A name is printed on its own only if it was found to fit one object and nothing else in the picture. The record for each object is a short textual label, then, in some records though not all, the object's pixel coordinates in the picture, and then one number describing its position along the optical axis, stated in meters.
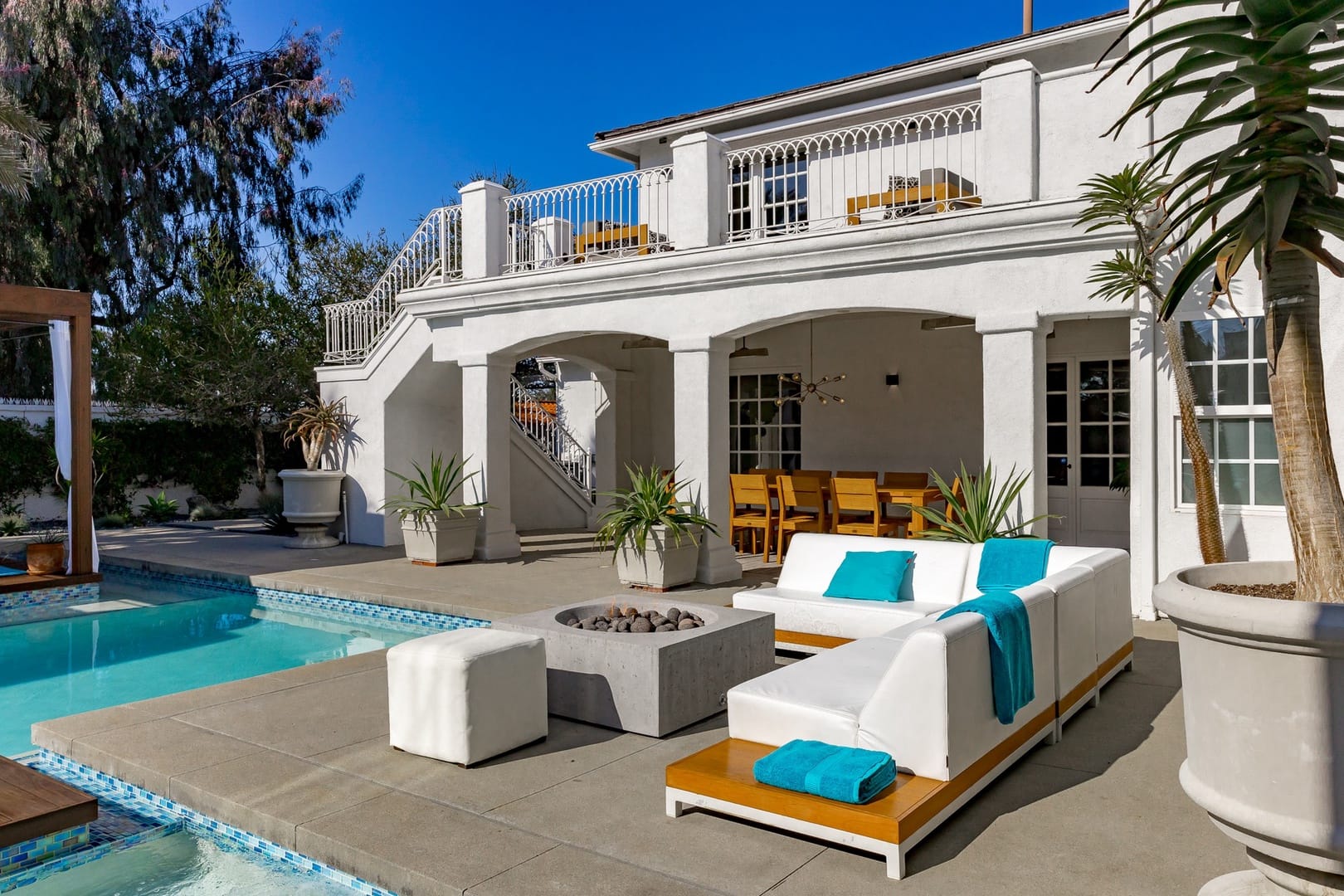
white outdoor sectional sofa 3.36
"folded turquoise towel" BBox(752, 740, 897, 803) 3.31
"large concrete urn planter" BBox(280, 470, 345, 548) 12.28
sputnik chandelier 12.26
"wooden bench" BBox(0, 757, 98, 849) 3.62
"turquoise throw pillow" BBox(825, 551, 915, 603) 6.21
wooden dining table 9.18
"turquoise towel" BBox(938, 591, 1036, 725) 3.85
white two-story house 7.27
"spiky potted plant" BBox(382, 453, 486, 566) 10.39
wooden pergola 9.48
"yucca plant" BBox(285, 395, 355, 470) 12.68
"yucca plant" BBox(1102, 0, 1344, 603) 2.34
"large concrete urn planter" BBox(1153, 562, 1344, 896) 2.21
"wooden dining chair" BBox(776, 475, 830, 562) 10.13
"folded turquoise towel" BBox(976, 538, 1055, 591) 5.79
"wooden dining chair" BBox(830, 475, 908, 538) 9.51
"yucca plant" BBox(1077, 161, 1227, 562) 6.56
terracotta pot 9.70
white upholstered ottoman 4.29
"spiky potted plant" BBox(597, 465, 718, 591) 8.61
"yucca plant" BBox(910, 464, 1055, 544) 7.28
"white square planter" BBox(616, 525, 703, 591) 8.60
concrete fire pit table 4.77
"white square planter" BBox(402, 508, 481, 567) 10.38
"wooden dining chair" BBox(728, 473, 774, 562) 10.36
